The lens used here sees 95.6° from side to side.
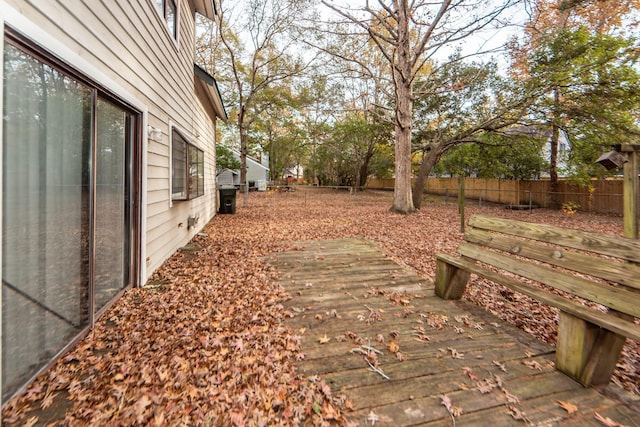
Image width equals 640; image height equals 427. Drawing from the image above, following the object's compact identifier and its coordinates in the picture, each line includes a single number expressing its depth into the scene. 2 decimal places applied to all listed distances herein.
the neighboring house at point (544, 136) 12.37
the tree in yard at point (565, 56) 9.59
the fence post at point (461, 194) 8.31
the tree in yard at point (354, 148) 21.25
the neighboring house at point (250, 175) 32.28
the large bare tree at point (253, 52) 14.24
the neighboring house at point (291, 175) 42.12
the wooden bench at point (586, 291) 1.89
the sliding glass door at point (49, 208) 1.70
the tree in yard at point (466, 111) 11.41
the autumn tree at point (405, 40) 9.07
